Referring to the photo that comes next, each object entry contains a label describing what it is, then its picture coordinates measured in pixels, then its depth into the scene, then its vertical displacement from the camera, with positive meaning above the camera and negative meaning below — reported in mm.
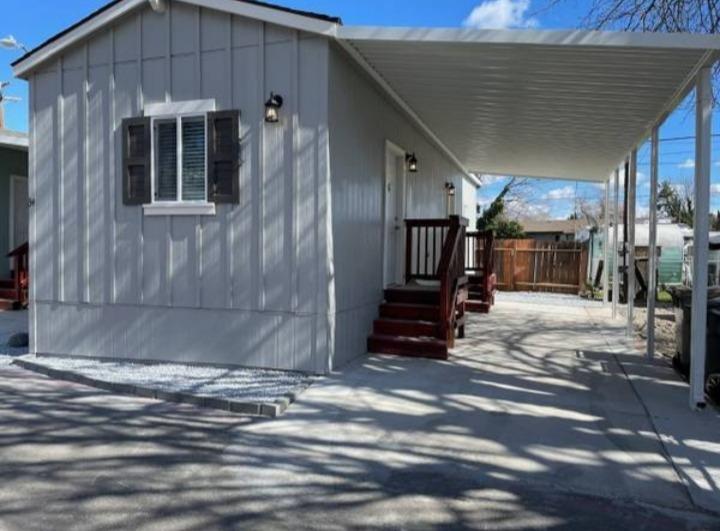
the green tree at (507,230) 24734 +963
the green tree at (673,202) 34344 +3271
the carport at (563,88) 5215 +1858
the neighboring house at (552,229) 39344 +1685
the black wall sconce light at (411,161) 9280 +1436
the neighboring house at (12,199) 11992 +1030
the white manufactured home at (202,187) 6090 +695
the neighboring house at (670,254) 18859 +17
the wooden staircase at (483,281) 12055 -591
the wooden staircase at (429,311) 7148 -764
